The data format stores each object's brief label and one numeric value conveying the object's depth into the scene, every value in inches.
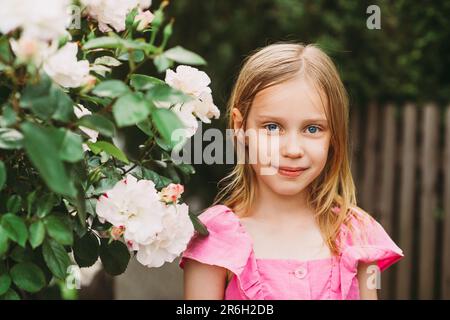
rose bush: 51.0
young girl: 76.2
